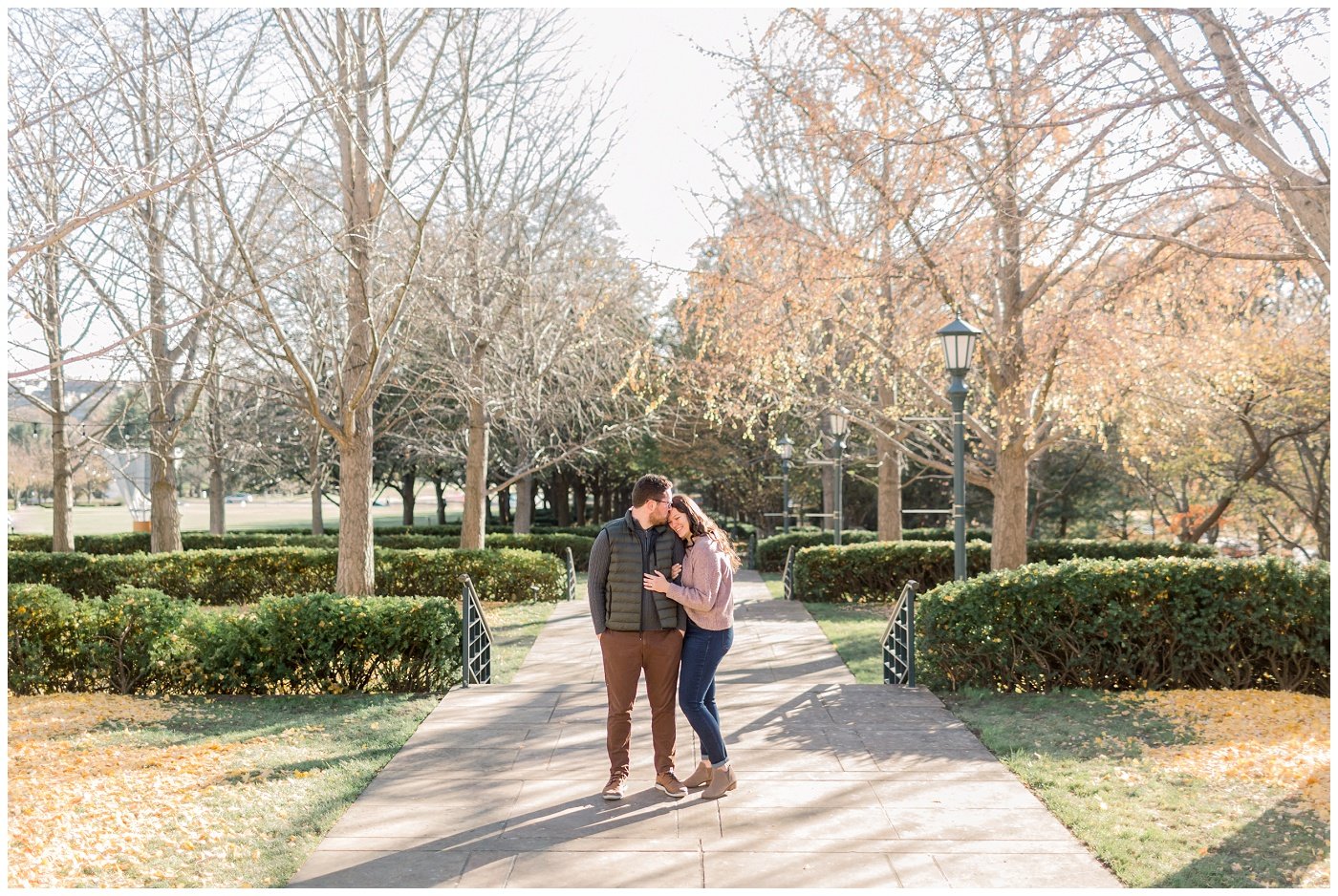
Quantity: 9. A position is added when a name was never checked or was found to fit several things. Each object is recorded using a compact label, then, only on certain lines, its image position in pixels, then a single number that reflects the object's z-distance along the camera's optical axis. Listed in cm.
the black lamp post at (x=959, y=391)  1030
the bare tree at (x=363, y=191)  1003
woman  548
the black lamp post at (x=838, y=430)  2044
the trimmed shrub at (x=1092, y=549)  1736
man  554
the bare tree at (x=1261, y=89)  623
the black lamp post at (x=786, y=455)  2423
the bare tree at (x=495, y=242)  1506
